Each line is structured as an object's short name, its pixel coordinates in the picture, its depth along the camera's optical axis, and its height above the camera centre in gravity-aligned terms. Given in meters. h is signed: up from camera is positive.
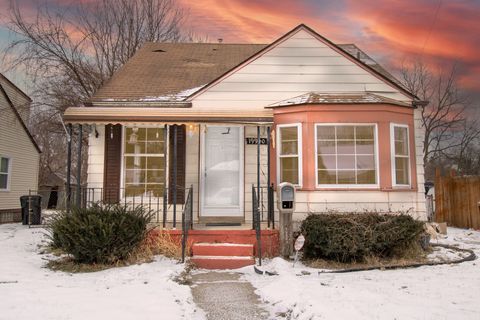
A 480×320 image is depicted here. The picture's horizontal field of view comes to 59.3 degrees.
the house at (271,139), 9.35 +1.29
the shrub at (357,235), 7.87 -0.78
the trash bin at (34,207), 16.62 -0.53
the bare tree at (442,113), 32.94 +6.34
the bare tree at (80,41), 20.39 +8.19
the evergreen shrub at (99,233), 7.57 -0.72
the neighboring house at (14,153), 18.86 +1.96
